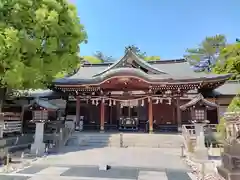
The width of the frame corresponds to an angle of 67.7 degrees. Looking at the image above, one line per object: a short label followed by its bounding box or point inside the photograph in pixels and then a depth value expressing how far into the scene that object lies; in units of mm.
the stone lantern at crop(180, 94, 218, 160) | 9800
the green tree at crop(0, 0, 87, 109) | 8942
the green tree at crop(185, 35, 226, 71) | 33247
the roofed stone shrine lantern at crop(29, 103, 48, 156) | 9454
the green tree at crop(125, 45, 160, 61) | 40000
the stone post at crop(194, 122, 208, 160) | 7972
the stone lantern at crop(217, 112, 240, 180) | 5073
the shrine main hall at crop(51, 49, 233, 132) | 12931
